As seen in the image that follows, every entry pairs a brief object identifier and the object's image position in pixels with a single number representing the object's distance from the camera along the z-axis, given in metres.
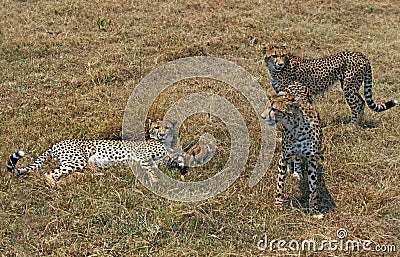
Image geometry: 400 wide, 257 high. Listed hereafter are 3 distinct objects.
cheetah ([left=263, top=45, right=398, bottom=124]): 6.51
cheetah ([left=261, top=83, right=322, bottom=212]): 4.75
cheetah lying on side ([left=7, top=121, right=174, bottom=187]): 5.22
